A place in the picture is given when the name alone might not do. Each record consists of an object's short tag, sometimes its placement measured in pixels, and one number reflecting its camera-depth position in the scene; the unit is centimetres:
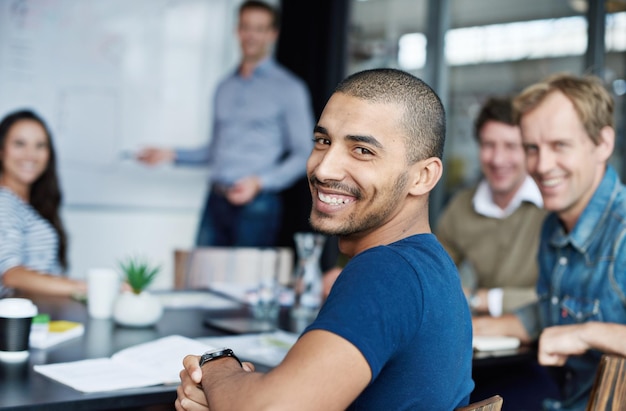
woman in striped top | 291
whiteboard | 439
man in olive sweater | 296
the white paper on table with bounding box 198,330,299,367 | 177
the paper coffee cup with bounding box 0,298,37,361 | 160
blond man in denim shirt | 202
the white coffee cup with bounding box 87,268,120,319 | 216
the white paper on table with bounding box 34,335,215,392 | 148
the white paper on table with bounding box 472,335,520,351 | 204
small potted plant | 204
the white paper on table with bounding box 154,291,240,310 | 244
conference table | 137
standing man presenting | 459
